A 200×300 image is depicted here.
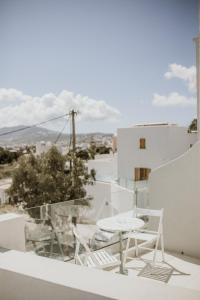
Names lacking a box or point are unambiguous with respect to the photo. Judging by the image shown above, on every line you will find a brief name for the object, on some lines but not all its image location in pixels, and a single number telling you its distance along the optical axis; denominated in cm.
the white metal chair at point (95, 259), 310
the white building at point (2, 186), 1651
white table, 356
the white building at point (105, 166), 1858
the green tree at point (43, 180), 1120
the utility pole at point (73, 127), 1505
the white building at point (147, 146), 1539
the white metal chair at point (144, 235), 393
